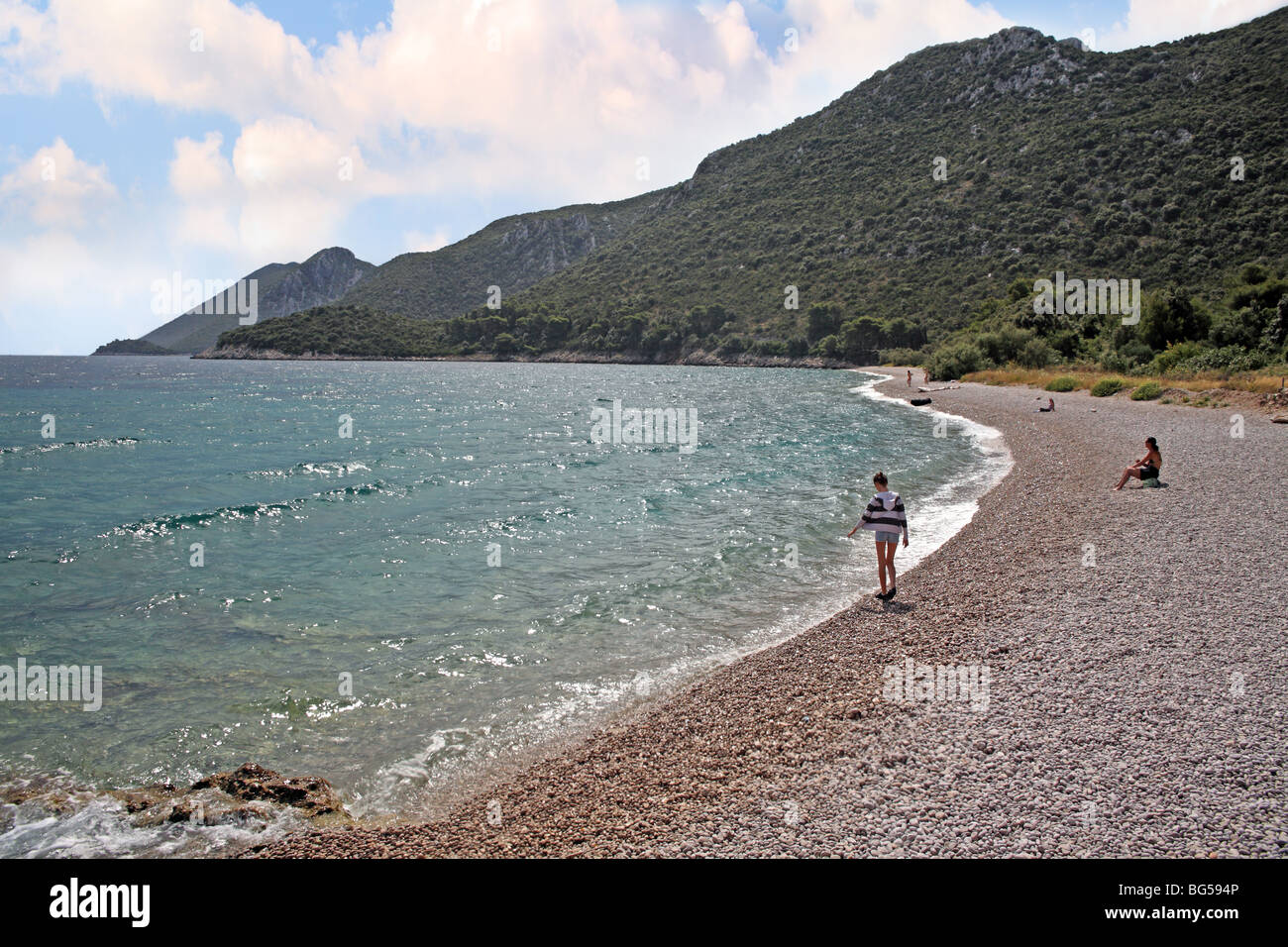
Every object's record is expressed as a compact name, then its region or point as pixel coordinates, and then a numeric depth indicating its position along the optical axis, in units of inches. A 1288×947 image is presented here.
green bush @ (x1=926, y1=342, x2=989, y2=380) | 2699.3
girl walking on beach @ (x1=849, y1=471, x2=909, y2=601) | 467.2
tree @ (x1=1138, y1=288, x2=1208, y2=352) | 1988.2
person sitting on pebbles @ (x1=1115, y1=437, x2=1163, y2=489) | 727.1
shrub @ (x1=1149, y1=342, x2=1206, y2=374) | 1786.4
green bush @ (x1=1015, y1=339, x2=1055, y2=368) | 2411.4
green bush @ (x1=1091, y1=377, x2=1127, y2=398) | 1717.5
